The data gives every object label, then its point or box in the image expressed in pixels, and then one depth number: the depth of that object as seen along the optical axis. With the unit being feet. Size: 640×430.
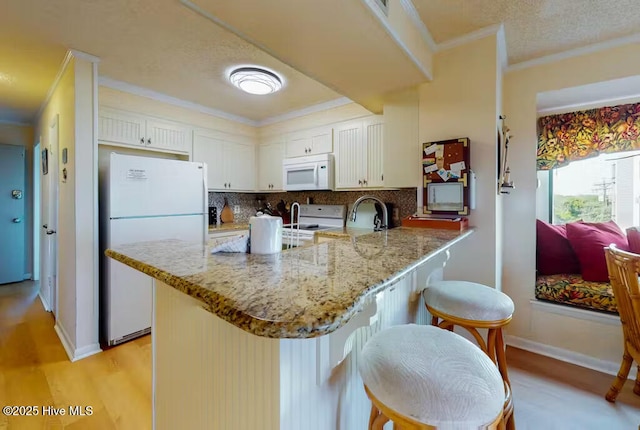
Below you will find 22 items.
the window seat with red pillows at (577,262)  6.68
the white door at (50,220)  8.71
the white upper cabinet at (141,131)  8.52
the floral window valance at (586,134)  7.42
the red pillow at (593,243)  7.08
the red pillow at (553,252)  7.86
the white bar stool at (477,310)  3.83
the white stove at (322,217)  10.93
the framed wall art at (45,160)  9.90
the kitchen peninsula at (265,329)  1.65
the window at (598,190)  7.83
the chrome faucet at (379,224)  8.02
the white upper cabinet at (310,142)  10.55
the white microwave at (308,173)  10.29
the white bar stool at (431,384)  2.03
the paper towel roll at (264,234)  3.10
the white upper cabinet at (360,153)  9.33
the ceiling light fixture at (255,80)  7.64
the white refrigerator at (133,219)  7.32
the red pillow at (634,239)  6.64
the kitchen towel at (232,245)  3.12
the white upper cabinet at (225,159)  11.00
